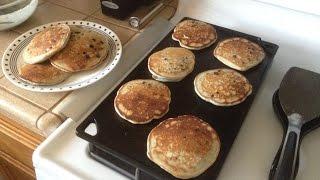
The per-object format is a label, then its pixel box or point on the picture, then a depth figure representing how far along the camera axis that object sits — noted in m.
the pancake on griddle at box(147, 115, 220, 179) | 0.45
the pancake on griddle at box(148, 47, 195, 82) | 0.60
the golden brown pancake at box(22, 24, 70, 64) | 0.62
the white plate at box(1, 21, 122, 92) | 0.60
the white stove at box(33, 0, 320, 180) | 0.49
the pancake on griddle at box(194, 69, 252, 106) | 0.55
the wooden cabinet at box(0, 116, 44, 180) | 0.62
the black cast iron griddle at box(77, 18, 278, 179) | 0.47
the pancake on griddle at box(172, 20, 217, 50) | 0.67
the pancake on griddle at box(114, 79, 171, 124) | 0.53
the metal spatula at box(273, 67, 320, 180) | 0.45
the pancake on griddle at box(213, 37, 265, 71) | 0.62
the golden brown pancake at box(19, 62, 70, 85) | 0.60
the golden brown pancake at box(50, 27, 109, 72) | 0.62
